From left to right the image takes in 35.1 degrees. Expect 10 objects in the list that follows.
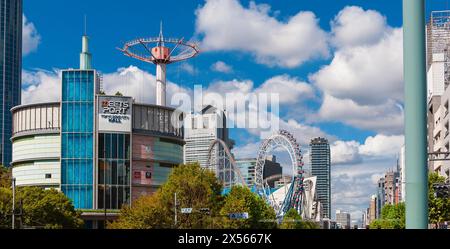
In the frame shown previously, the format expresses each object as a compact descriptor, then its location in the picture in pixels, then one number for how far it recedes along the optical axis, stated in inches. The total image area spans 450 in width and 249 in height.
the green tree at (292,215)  5999.0
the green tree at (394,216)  4695.9
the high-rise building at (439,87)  4335.6
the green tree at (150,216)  3122.5
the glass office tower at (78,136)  5113.2
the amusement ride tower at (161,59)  6348.4
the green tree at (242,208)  3285.7
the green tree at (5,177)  4200.3
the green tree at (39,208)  3157.0
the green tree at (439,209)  3004.4
